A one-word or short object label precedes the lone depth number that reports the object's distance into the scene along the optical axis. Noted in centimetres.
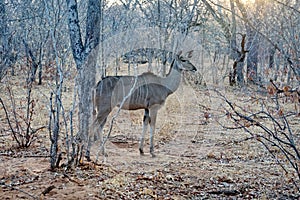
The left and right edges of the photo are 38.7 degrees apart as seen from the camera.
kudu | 792
